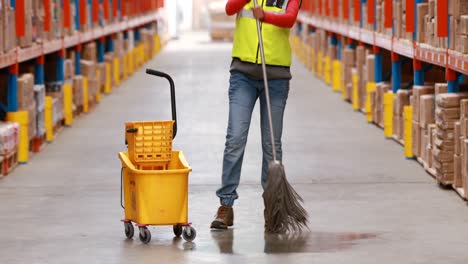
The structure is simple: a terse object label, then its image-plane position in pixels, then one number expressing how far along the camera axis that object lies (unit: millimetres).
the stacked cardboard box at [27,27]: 14482
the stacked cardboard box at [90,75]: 21053
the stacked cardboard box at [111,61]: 26036
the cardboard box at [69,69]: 18697
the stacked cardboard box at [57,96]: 17029
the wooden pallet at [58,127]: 16930
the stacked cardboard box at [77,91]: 19309
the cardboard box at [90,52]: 22527
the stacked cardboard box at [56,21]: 17347
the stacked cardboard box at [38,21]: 15738
